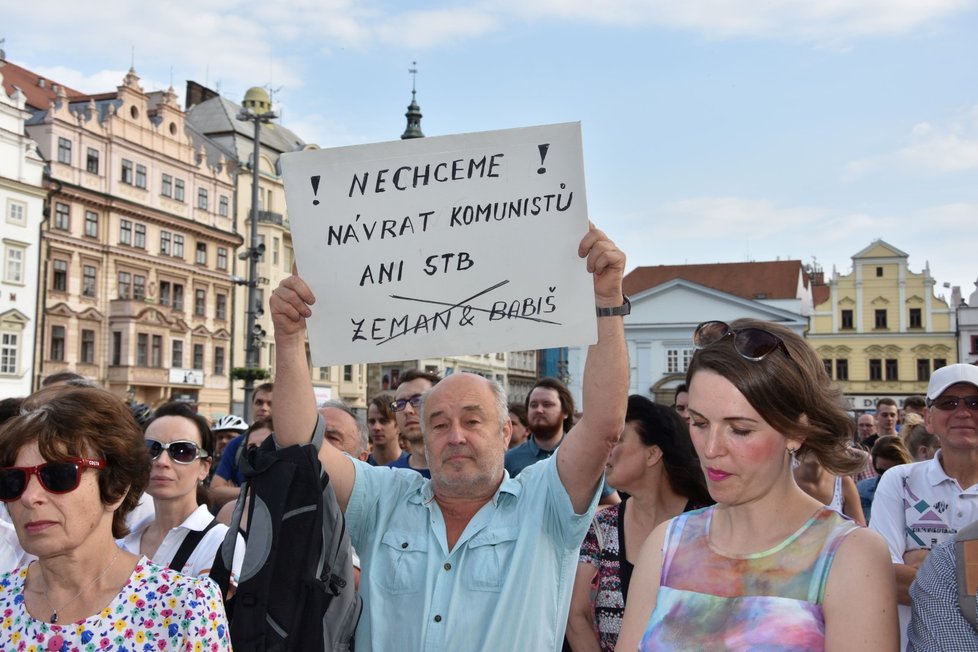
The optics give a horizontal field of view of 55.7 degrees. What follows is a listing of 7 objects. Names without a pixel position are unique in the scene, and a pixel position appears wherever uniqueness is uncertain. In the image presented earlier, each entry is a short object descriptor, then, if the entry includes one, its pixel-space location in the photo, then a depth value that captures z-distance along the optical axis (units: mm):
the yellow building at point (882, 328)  58500
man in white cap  3945
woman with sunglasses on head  2117
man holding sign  3002
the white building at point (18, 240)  34969
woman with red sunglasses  2422
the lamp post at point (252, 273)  20641
